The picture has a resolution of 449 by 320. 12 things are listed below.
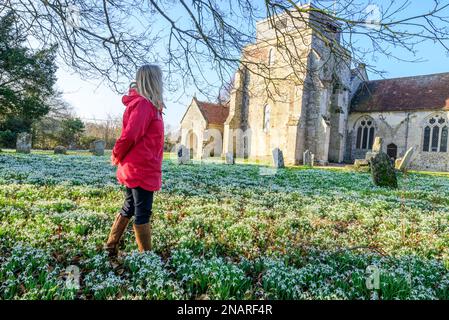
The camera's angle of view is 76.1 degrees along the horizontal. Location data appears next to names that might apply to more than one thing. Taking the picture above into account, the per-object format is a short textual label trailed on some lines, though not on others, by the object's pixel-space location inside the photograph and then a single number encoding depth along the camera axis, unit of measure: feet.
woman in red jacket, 9.34
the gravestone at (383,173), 33.09
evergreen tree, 47.11
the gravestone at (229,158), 66.33
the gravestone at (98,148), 72.08
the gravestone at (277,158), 59.72
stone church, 83.46
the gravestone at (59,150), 69.62
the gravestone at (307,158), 75.38
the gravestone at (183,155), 56.85
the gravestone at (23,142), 59.52
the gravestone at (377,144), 56.22
